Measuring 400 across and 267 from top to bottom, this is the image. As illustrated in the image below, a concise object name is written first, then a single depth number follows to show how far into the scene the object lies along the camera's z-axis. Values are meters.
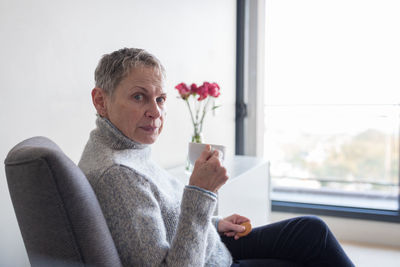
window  2.78
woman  0.83
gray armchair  0.66
